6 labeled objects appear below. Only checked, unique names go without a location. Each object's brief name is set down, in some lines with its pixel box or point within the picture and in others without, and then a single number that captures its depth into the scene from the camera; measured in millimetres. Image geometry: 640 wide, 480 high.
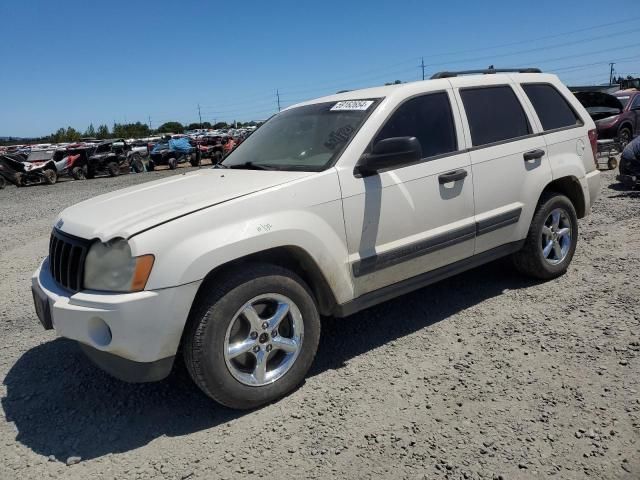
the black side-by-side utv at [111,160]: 22125
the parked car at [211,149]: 27250
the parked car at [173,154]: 25109
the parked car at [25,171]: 19938
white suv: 2721
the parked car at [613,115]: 13484
